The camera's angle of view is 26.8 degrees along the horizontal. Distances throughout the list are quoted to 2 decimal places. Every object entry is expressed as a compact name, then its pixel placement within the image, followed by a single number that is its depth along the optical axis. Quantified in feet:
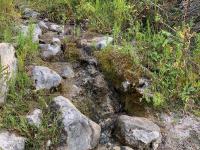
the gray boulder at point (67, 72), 14.56
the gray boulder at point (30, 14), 17.55
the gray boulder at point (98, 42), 15.65
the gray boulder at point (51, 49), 15.20
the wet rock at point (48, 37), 15.88
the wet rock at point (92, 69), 14.88
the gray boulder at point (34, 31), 14.66
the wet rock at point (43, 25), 16.97
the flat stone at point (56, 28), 16.96
